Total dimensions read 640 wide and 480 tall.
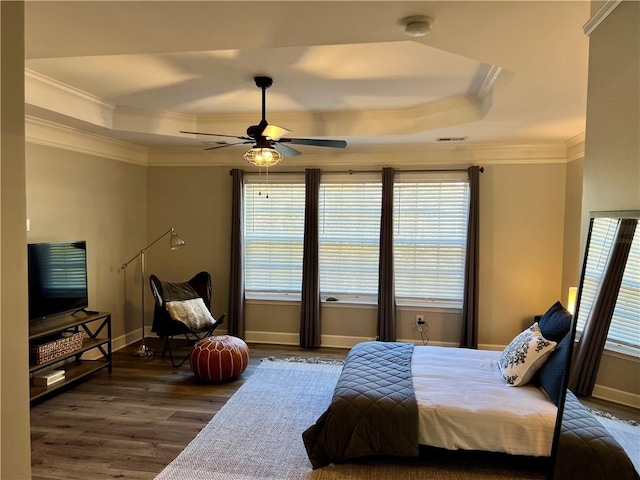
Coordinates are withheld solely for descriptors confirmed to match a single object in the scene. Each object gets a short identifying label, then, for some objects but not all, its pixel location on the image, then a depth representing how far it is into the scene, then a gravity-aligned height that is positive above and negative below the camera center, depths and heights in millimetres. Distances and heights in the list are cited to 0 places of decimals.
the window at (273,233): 5500 -123
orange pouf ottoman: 4035 -1333
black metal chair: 4648 -952
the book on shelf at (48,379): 3641 -1406
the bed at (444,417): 2521 -1171
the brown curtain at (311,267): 5312 -539
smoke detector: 1845 +912
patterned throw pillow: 2850 -898
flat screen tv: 3676 -549
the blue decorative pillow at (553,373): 2594 -930
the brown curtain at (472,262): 5004 -407
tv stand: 3566 -1234
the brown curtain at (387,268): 5164 -511
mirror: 1532 -279
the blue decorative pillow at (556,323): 2931 -679
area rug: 2639 -1572
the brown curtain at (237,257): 5445 -437
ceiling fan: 3353 +703
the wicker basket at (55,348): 3518 -1141
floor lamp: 4953 -563
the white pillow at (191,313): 4699 -1041
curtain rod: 5105 +700
